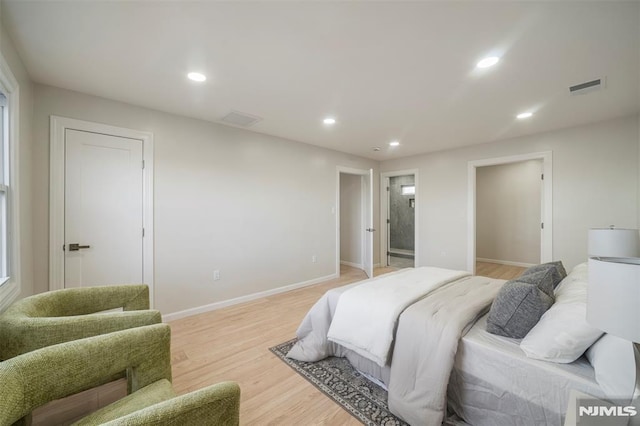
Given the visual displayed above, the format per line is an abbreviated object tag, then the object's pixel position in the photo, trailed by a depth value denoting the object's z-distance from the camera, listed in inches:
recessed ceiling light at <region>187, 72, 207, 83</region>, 85.8
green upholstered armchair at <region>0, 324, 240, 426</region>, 34.1
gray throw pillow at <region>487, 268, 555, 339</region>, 59.1
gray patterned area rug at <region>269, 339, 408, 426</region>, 65.4
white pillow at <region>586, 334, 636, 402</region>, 42.1
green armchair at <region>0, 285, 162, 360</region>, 49.3
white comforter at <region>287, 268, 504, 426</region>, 58.4
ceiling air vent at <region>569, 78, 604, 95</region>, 89.7
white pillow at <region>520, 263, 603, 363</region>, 49.9
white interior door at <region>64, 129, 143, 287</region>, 98.3
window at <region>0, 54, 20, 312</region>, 68.3
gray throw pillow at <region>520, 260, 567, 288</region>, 76.6
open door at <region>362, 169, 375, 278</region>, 179.3
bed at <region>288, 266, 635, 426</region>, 50.4
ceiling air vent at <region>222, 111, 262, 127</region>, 120.6
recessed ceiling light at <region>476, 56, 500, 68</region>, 75.9
